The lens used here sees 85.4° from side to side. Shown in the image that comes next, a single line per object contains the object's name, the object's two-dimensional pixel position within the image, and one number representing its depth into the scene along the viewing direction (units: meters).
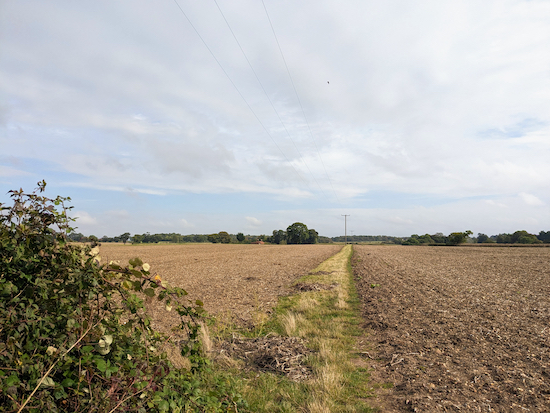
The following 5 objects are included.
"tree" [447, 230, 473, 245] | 106.50
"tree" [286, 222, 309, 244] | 165.88
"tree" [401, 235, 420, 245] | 162.00
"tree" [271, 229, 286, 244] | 166.60
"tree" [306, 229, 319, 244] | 168.60
